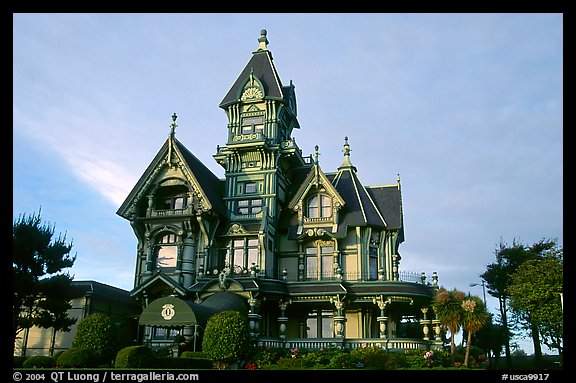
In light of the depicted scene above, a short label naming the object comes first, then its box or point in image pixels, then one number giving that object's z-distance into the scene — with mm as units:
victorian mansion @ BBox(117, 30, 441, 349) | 33125
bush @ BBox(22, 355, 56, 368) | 25312
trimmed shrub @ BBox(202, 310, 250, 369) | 26922
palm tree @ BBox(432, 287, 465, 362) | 27797
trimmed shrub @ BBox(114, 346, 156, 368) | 21531
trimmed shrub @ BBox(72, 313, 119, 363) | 27906
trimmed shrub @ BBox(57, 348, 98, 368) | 25170
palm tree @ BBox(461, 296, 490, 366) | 27328
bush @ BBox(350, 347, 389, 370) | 27719
